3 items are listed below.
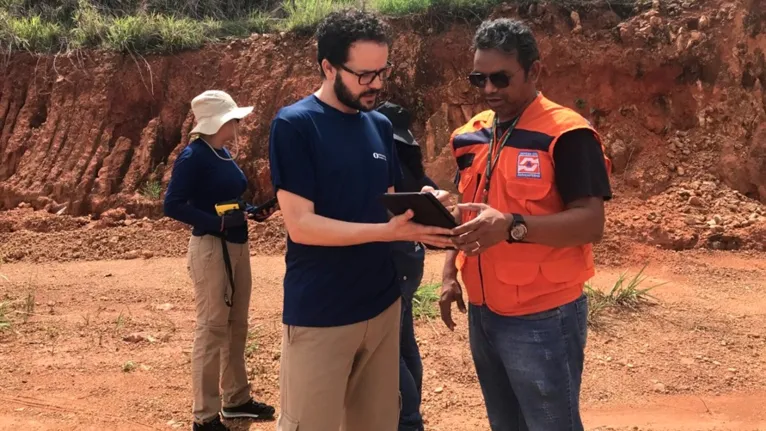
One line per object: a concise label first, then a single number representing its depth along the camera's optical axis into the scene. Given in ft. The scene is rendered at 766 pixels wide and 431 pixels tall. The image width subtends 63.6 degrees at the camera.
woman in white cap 11.89
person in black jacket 9.77
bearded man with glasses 7.20
